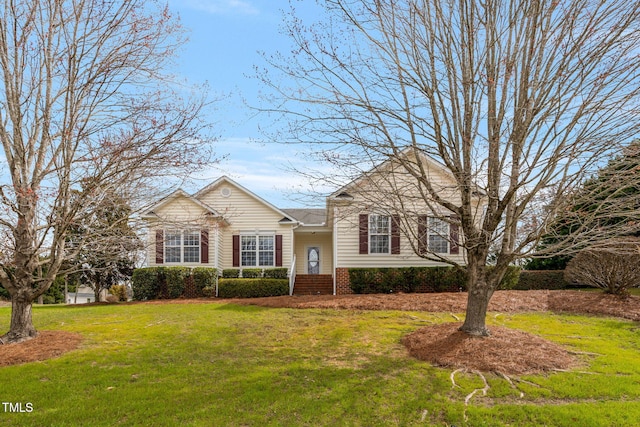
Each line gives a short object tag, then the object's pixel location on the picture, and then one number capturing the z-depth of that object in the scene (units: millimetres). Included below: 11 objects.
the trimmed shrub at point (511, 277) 16719
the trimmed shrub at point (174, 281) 18203
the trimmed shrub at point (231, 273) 19953
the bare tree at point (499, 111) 7348
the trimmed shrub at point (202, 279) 18484
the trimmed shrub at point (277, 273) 19609
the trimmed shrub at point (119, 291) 20953
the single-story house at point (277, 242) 17859
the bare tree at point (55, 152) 8680
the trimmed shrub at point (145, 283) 18328
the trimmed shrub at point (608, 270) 13468
